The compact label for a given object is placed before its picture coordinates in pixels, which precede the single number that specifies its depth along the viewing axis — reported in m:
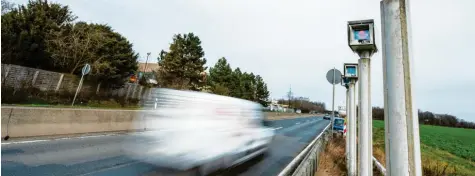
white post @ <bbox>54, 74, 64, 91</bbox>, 24.64
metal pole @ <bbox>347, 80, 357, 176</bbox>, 7.28
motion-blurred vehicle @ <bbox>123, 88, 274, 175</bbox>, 6.45
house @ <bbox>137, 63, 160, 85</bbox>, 48.08
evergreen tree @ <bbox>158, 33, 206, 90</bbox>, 52.94
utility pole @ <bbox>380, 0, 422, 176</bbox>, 2.05
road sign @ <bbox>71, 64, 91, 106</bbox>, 15.25
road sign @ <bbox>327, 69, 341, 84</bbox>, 10.88
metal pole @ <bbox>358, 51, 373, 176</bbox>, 4.52
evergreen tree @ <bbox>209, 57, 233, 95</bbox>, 67.12
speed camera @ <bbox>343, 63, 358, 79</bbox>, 6.80
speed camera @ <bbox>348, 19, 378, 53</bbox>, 3.84
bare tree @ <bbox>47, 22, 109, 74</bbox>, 29.72
